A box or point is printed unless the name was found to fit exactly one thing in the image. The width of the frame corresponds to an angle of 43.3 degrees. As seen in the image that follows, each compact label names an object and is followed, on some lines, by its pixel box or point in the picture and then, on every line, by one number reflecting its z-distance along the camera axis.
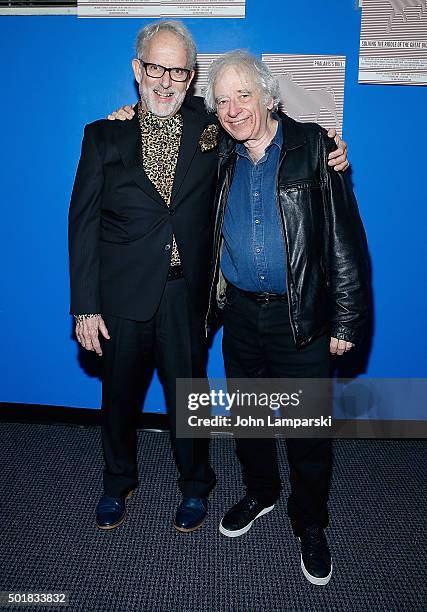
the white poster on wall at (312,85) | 2.53
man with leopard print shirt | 1.91
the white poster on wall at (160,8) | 2.49
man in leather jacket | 1.79
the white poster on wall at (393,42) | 2.46
